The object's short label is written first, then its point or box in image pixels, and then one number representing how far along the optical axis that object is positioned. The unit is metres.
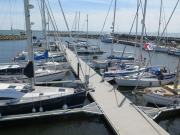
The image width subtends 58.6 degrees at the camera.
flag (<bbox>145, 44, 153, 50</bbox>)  20.53
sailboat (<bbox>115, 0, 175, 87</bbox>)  17.86
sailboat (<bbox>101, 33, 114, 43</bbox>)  75.04
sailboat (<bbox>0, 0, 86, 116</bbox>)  11.02
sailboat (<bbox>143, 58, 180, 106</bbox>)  12.94
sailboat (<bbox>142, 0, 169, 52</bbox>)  46.98
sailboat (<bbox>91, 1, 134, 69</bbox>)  26.56
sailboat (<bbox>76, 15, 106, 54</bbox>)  42.84
